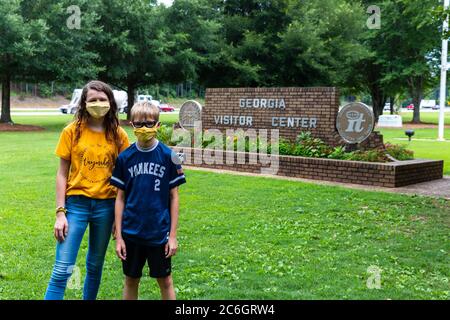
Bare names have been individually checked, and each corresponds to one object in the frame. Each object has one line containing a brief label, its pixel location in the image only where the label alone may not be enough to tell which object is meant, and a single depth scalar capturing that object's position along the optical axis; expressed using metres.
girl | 3.53
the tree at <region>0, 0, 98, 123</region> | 23.59
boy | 3.36
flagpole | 22.42
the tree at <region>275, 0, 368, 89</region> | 29.25
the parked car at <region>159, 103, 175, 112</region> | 61.73
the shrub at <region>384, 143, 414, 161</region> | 11.29
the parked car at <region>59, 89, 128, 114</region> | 47.88
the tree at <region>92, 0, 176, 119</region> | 28.56
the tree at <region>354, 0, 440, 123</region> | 34.44
